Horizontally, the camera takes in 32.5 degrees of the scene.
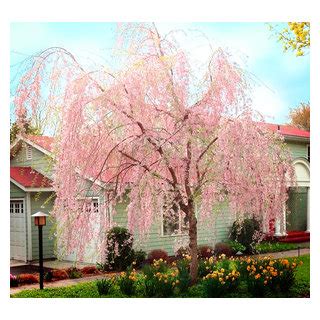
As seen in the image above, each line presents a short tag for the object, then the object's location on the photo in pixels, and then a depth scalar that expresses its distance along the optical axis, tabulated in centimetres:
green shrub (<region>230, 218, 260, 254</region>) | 1022
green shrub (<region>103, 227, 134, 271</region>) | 844
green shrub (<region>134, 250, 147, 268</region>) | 866
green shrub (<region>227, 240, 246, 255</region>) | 1011
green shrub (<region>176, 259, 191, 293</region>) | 673
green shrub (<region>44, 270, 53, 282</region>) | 801
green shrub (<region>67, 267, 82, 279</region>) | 823
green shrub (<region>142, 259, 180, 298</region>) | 664
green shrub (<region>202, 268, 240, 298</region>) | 651
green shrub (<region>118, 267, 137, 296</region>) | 688
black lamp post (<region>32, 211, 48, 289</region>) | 724
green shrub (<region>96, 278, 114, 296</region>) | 694
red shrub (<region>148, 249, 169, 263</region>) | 897
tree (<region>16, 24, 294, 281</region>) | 633
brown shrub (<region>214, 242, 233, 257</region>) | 978
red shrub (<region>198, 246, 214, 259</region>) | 921
